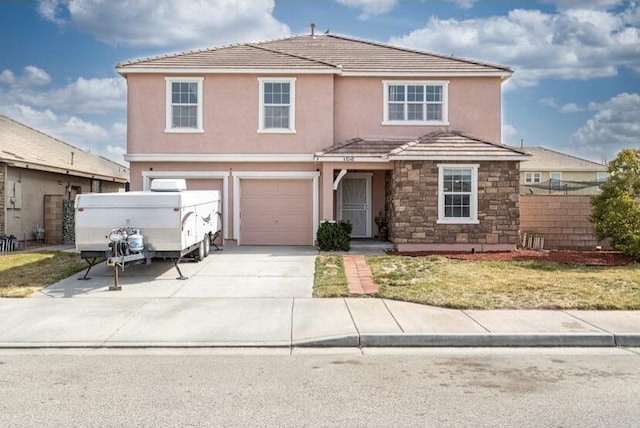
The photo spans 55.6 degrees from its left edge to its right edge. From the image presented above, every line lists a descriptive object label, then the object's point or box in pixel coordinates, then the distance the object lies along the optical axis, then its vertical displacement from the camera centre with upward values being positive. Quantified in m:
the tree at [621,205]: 17.05 +0.23
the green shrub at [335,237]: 18.14 -0.81
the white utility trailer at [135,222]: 12.73 -0.30
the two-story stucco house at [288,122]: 20.02 +2.96
